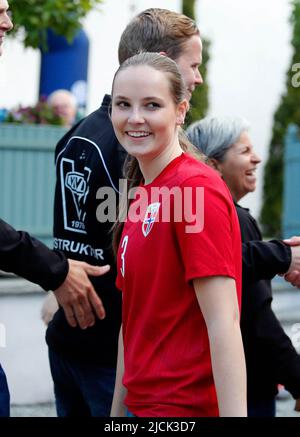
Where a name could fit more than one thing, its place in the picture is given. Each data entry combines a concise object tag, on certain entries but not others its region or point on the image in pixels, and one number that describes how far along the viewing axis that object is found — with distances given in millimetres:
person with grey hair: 4307
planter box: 10526
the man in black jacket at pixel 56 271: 4226
